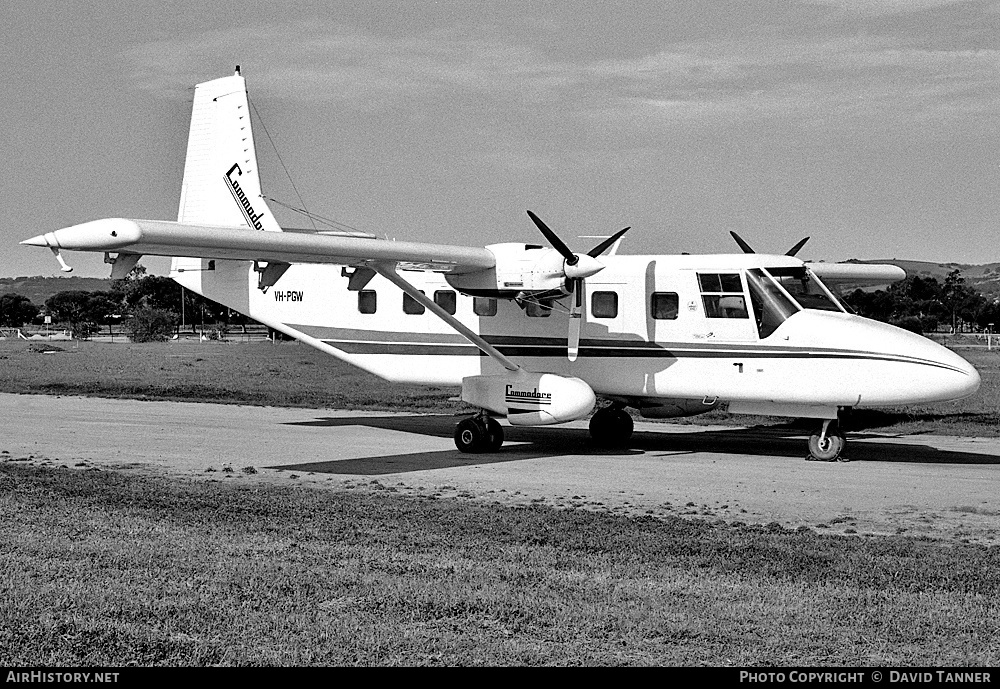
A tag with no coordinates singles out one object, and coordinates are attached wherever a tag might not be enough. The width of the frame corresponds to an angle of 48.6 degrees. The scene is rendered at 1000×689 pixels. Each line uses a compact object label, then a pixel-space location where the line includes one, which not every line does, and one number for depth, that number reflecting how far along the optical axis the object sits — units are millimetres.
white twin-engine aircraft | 16406
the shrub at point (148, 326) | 76875
